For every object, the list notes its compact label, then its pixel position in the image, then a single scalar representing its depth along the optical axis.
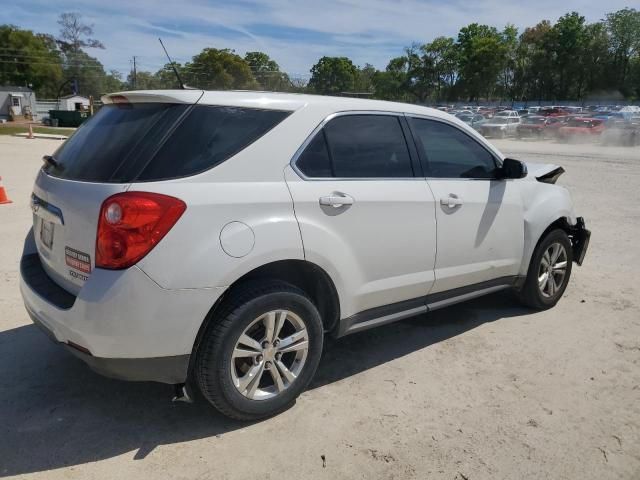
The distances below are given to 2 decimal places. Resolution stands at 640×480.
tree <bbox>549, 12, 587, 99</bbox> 77.88
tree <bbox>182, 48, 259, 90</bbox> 81.25
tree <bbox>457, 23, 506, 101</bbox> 81.31
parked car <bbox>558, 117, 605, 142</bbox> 31.11
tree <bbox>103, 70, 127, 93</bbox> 102.08
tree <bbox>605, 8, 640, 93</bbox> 75.50
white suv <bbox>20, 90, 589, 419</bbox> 2.47
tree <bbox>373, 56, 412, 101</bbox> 96.56
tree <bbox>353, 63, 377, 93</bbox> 95.29
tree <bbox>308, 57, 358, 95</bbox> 88.25
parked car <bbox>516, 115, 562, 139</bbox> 34.94
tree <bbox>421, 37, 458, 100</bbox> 92.12
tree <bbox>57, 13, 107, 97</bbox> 92.88
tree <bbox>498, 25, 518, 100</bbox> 83.62
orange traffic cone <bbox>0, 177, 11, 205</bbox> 8.76
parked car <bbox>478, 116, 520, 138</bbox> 35.28
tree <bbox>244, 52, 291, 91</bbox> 97.29
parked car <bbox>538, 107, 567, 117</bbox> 45.78
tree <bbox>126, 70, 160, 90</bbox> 98.00
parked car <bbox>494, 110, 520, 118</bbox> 38.76
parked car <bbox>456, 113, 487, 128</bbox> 36.93
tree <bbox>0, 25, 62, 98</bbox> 79.44
